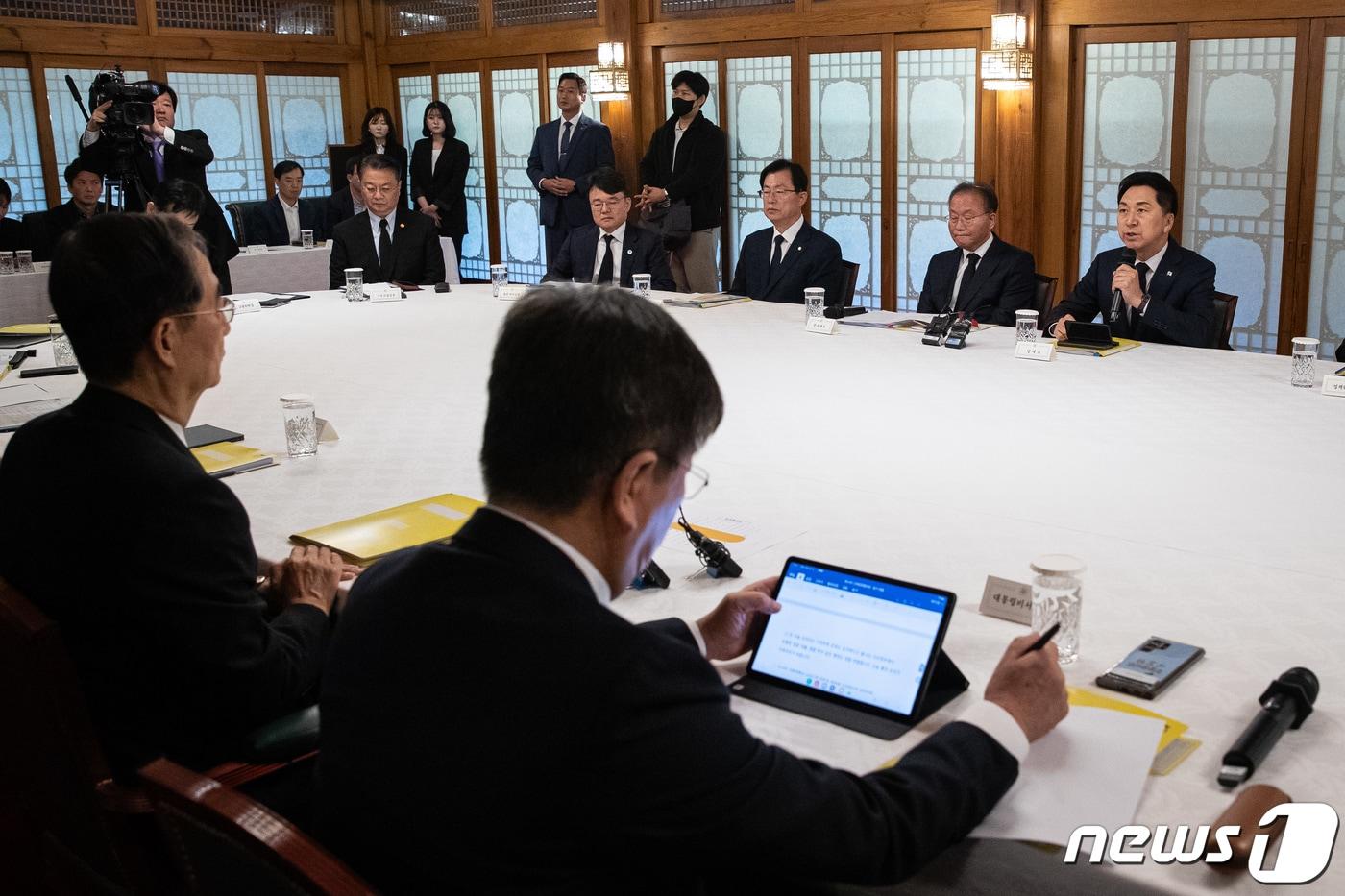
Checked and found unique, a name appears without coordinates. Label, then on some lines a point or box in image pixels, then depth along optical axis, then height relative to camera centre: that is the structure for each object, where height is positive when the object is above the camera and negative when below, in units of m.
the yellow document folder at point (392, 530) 2.18 -0.56
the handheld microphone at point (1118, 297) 4.27 -0.35
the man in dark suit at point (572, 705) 1.01 -0.40
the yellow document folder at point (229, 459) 2.76 -0.54
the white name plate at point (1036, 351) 3.86 -0.48
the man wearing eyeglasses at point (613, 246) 5.79 -0.19
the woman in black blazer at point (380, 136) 9.14 +0.53
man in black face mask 7.62 +0.17
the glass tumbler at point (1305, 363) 3.38 -0.47
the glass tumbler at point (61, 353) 4.09 -0.43
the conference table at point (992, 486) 1.57 -0.58
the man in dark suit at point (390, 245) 6.20 -0.17
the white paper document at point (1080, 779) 1.28 -0.62
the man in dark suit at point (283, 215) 8.66 -0.01
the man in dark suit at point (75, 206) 7.57 +0.07
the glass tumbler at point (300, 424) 2.83 -0.47
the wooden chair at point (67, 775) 1.47 -0.69
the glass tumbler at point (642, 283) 5.09 -0.32
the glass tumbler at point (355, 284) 5.52 -0.32
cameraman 6.29 +0.31
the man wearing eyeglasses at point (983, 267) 4.86 -0.28
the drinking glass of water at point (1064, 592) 1.69 -0.53
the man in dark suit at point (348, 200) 8.60 +0.07
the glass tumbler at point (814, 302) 4.61 -0.37
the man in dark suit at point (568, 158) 8.10 +0.30
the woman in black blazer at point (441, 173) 9.02 +0.25
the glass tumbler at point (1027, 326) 4.00 -0.41
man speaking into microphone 4.18 -0.30
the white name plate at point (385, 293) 5.63 -0.36
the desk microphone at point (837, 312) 4.75 -0.42
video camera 6.17 +0.55
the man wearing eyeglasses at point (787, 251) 5.52 -0.22
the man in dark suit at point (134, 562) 1.59 -0.43
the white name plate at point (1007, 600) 1.85 -0.59
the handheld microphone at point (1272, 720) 1.39 -0.61
